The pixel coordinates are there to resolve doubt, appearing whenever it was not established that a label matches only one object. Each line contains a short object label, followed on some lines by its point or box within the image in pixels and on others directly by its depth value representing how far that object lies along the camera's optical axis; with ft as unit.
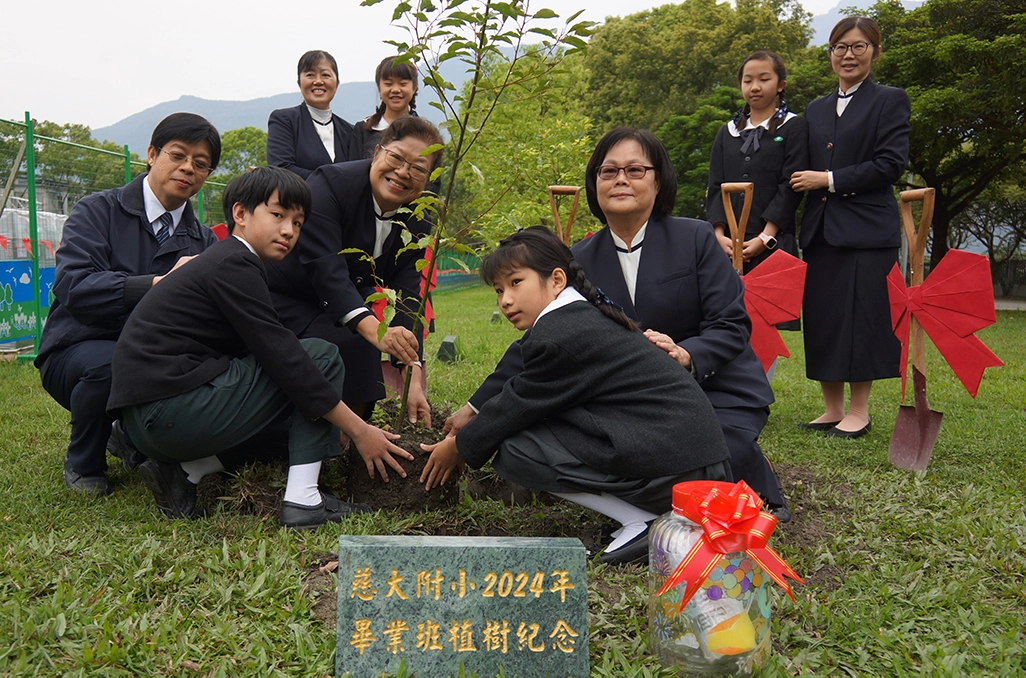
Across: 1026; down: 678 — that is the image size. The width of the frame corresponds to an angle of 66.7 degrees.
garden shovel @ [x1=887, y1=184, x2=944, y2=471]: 11.76
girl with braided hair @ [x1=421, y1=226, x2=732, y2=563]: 7.50
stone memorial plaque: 5.65
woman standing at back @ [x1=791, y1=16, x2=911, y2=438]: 13.25
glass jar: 5.95
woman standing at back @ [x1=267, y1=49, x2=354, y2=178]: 14.12
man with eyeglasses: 9.80
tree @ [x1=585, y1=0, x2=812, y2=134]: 71.87
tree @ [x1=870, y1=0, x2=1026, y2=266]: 42.70
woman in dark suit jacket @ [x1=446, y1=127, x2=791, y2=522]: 8.82
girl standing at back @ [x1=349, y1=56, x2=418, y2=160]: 14.23
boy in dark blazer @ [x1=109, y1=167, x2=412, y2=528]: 8.41
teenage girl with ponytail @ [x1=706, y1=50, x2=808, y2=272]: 13.80
